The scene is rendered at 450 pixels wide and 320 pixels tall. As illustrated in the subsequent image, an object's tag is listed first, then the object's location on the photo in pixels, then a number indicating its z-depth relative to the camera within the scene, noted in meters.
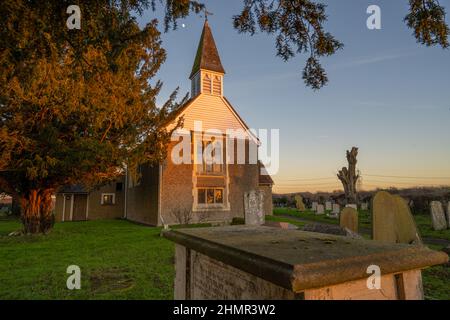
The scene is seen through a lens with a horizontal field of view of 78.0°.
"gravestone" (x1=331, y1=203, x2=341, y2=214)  23.74
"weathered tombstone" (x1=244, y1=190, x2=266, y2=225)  14.45
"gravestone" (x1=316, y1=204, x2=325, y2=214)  27.25
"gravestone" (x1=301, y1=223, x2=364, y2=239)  7.36
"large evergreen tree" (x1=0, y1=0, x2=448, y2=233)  3.15
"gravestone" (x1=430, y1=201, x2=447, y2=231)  14.24
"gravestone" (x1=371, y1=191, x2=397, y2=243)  6.72
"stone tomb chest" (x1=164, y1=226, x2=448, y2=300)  1.73
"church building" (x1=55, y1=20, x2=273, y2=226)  18.41
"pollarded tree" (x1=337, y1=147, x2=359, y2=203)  25.33
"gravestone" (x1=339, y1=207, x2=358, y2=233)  9.82
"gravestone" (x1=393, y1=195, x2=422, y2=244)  6.87
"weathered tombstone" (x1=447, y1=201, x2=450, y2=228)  14.59
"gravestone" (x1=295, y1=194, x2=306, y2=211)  33.43
